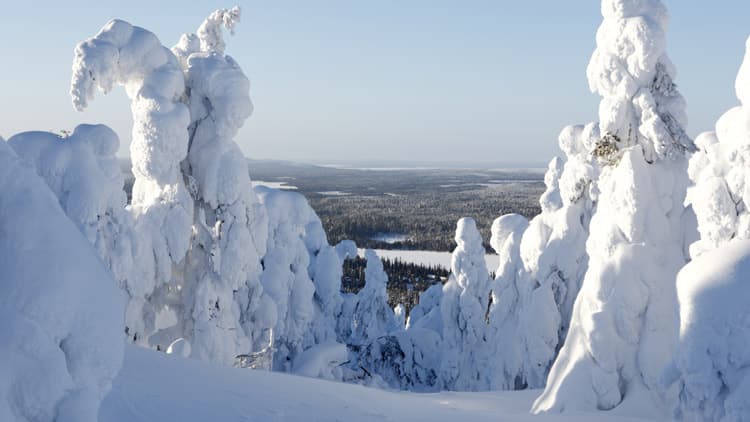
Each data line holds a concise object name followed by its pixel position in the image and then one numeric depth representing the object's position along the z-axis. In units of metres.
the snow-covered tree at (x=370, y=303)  29.92
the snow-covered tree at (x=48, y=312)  4.24
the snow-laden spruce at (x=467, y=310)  23.52
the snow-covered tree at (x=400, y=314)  37.22
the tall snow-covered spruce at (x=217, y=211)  15.88
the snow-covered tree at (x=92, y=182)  12.91
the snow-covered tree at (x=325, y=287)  25.39
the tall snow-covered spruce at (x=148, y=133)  14.45
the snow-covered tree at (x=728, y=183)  9.12
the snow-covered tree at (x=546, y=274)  17.89
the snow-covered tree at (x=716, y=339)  6.05
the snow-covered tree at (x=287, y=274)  21.22
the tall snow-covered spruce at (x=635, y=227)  10.80
